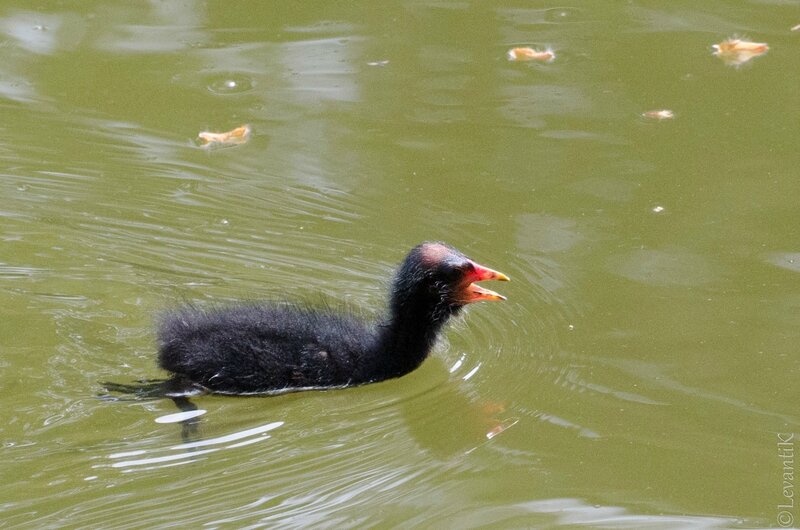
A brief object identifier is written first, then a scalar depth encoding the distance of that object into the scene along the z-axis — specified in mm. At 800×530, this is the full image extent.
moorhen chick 10867
